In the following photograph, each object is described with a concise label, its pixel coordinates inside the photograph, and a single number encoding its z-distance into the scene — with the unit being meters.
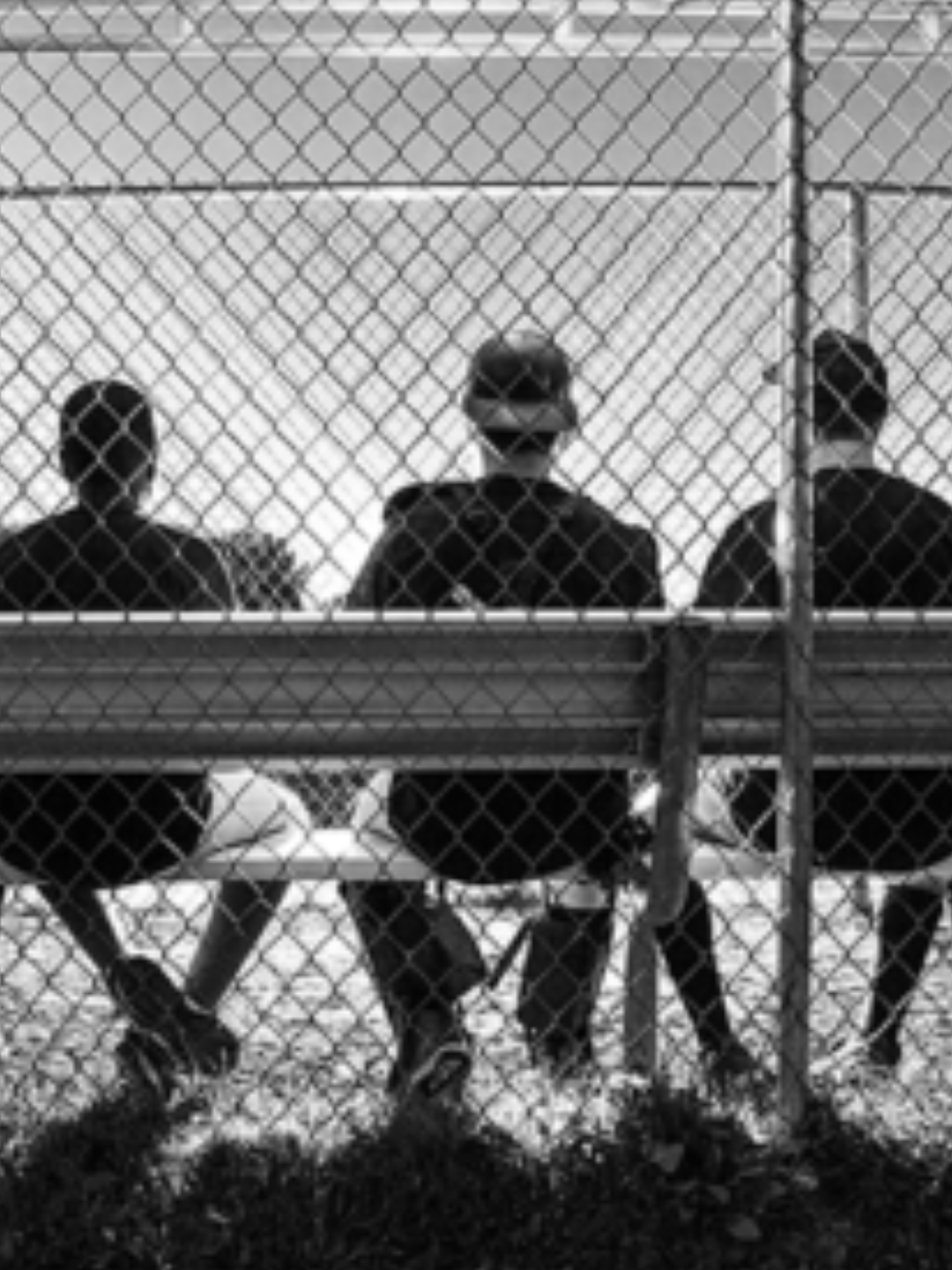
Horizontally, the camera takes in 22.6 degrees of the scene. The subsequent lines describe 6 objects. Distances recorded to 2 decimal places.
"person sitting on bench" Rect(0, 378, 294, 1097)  4.28
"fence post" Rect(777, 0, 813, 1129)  3.98
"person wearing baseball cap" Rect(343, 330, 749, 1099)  4.22
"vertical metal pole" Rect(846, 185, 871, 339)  6.30
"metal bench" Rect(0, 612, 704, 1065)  3.96
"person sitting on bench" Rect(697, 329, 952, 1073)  4.30
